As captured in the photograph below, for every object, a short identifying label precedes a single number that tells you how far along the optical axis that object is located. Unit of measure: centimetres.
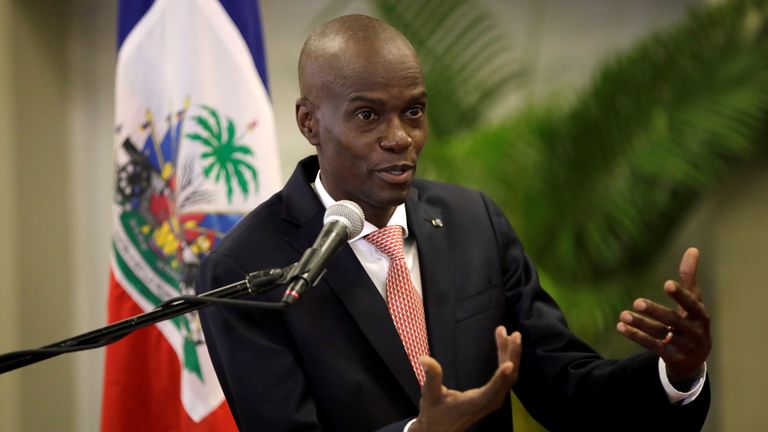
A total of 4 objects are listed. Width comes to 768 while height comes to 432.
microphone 379
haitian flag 780
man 475
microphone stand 385
